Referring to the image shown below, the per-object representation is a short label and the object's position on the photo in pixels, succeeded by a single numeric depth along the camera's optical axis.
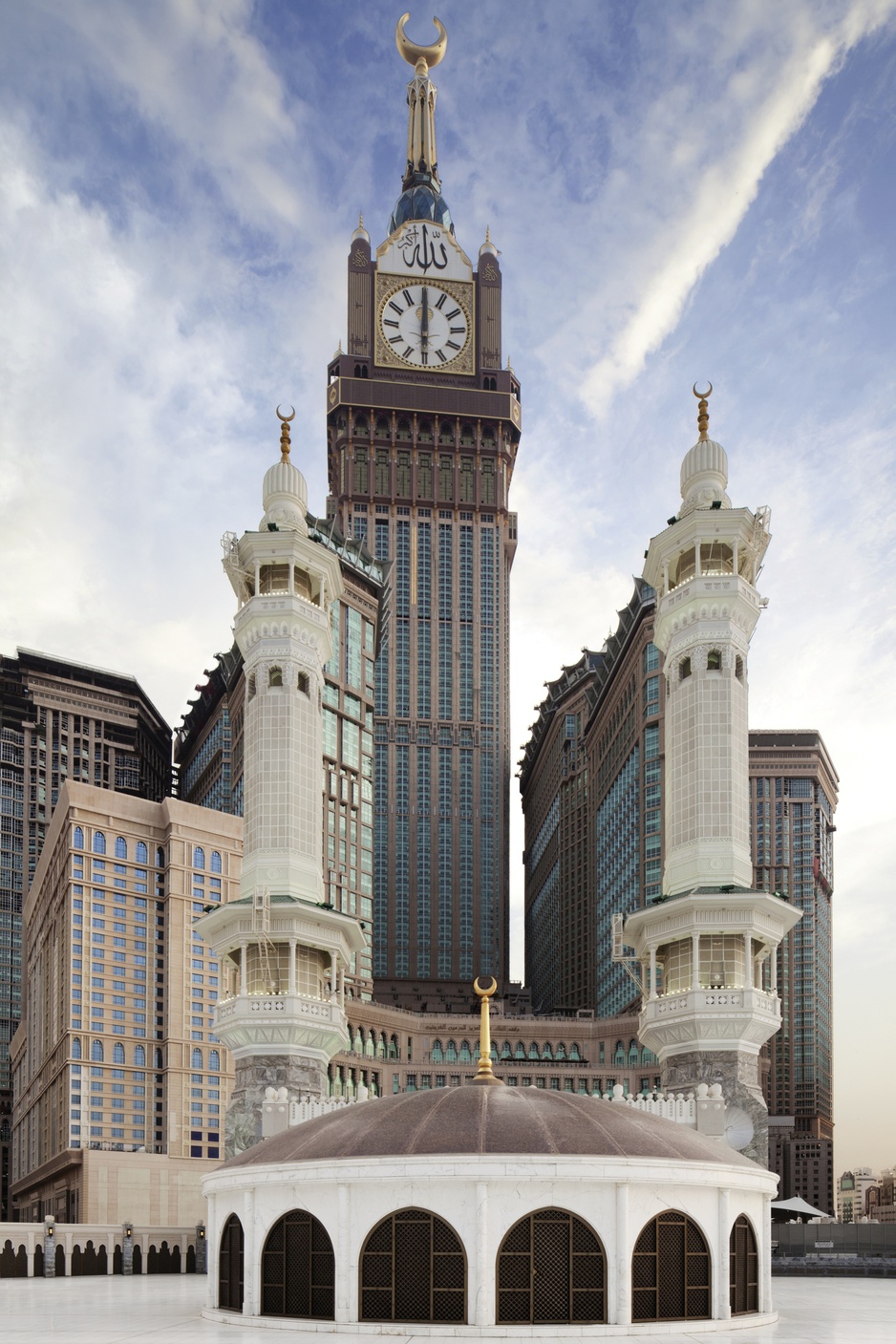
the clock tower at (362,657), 187.38
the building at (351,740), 180.88
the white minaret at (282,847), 61.31
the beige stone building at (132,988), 136.62
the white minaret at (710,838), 58.75
